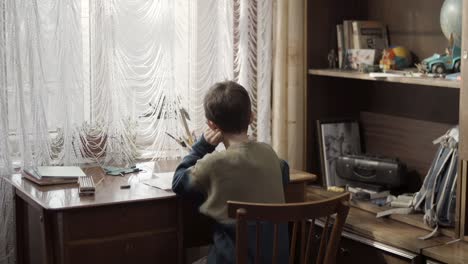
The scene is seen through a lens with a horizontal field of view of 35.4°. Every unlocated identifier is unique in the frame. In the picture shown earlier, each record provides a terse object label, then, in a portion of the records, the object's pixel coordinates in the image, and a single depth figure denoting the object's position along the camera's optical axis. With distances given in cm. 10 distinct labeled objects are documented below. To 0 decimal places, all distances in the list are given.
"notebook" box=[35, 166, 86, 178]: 275
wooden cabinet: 314
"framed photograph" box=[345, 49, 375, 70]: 318
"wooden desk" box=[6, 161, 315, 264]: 241
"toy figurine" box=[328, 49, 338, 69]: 340
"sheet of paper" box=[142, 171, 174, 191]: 267
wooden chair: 208
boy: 232
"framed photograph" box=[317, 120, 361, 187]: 339
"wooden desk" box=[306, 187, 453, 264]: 256
